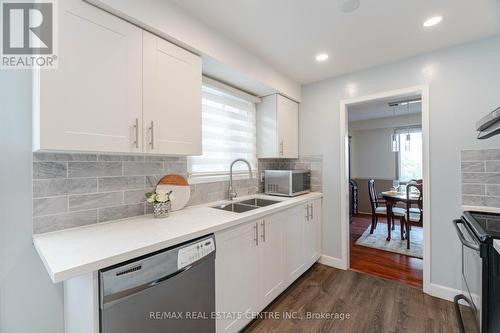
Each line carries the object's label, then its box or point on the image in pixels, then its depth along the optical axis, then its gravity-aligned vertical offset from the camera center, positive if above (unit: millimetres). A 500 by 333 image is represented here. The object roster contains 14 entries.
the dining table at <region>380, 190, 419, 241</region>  3346 -527
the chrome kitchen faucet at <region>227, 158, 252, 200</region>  2318 -240
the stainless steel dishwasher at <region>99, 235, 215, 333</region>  905 -595
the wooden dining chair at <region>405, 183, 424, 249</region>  3292 -829
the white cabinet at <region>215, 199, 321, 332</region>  1471 -797
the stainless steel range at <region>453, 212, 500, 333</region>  1181 -642
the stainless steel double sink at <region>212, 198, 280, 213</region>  2206 -411
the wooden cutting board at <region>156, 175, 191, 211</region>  1737 -173
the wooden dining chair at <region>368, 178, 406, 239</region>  3663 -796
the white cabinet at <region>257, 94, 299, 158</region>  2711 +505
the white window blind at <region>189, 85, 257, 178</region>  2217 +378
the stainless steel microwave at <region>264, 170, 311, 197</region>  2570 -197
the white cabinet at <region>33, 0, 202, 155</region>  1063 +439
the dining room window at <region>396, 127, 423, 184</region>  5020 +222
